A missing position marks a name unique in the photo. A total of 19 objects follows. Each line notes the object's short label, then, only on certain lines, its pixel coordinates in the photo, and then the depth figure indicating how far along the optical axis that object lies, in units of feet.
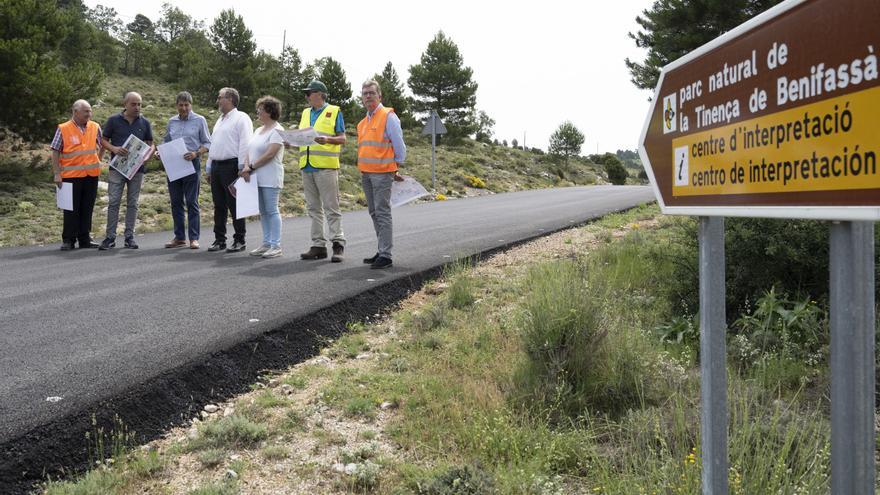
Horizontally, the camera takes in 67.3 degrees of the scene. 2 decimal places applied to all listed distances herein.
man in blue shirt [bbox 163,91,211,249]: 28.14
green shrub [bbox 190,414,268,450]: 10.25
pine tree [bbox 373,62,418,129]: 135.44
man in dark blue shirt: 28.14
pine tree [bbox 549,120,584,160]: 177.27
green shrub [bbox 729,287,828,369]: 13.41
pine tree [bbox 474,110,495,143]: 235.50
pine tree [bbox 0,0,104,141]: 47.01
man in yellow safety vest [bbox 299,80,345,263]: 23.97
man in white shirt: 26.22
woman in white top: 25.25
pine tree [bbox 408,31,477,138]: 146.00
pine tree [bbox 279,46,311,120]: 135.13
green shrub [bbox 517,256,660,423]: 11.60
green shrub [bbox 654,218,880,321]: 15.47
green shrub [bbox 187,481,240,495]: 8.64
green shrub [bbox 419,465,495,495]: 8.47
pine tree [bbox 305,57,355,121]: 127.13
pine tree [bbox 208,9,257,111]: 110.22
